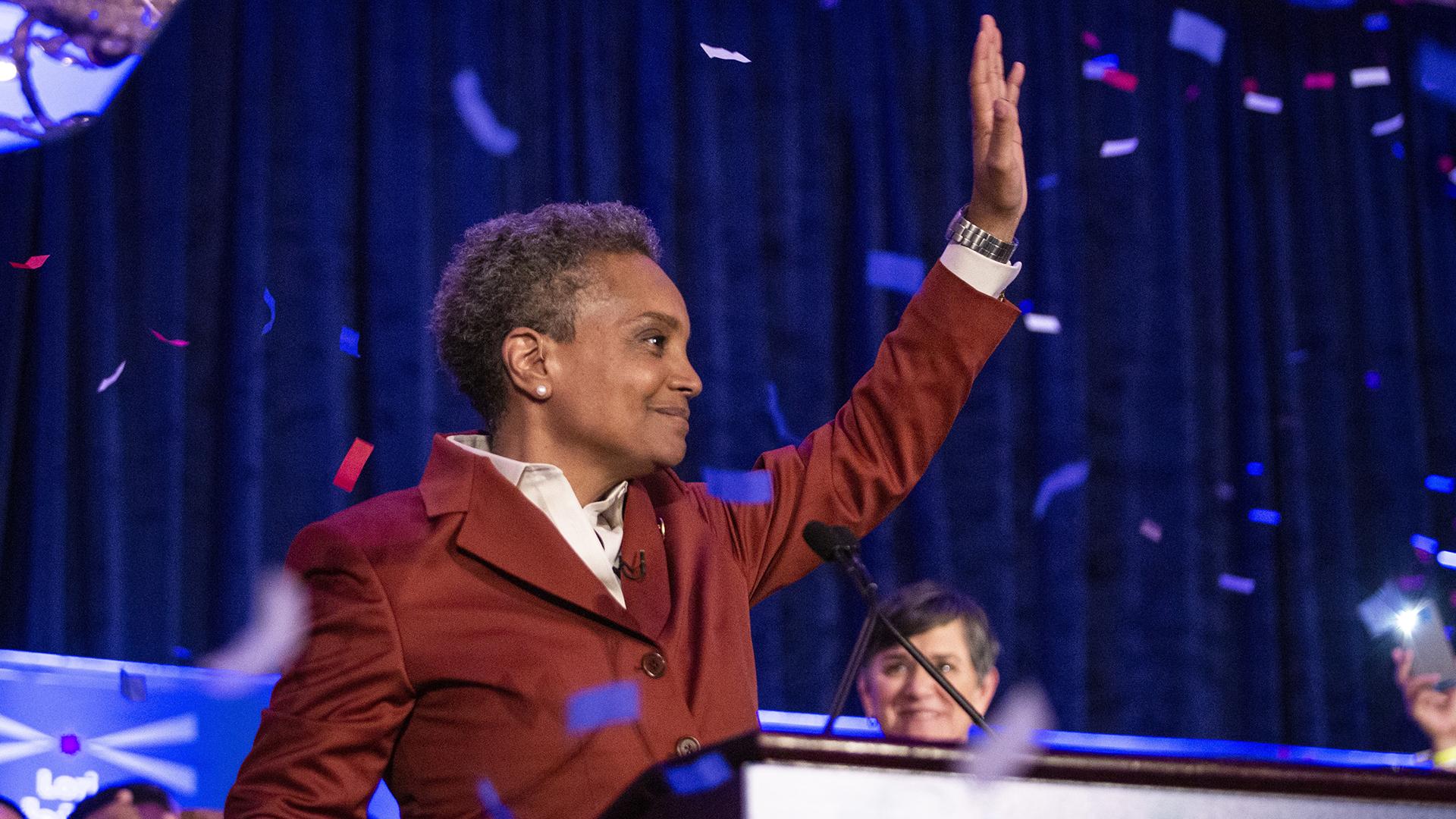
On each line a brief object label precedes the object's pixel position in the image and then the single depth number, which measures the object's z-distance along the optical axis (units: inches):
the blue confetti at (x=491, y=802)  104.5
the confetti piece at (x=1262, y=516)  262.5
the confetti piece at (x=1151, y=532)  255.3
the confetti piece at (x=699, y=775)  63.4
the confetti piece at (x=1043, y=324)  251.9
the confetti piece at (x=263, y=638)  189.3
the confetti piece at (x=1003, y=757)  63.9
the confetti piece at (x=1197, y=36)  275.9
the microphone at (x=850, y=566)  99.7
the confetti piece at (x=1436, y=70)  282.8
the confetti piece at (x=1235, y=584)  261.0
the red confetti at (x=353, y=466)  203.9
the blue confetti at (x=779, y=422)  233.9
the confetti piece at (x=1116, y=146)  265.9
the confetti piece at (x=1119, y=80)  268.4
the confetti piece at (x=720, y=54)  241.8
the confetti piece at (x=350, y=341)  214.4
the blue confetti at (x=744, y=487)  137.3
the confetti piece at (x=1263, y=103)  278.1
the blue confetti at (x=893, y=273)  241.8
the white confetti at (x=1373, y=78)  282.8
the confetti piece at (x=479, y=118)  226.2
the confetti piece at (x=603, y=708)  106.0
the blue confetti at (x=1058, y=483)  248.7
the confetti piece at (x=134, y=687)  179.5
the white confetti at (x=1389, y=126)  282.4
